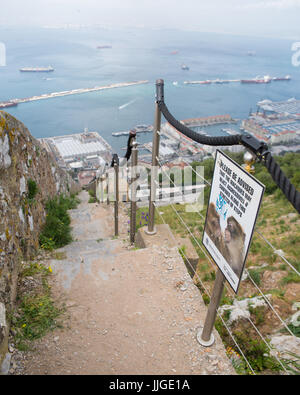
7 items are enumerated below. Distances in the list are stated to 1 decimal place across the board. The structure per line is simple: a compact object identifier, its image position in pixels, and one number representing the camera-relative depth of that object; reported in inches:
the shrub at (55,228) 131.7
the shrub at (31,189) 130.1
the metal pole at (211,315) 59.5
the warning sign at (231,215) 43.4
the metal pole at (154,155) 91.5
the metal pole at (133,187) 111.1
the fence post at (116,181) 166.4
